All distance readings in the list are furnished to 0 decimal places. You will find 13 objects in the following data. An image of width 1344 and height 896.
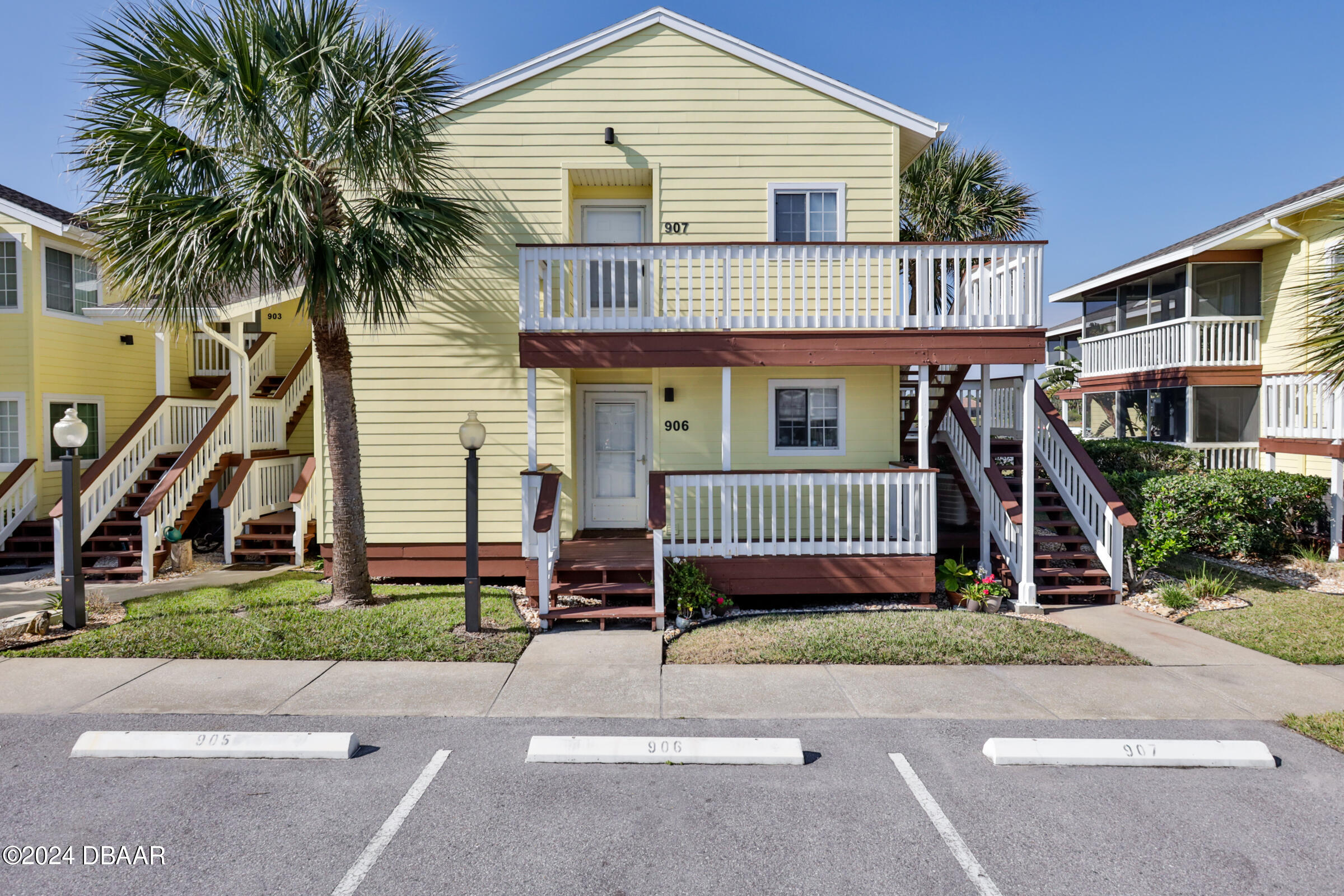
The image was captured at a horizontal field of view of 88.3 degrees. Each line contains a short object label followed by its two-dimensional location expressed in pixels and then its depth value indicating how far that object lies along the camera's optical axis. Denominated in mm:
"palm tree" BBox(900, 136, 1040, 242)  14523
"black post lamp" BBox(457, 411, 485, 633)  7164
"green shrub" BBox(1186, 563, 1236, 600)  8586
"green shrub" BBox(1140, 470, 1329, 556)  10125
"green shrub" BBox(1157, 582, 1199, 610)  8203
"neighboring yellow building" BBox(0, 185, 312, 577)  11242
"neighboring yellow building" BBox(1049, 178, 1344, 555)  11711
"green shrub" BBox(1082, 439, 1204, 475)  12320
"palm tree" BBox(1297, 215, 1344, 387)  6906
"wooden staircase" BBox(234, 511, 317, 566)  10930
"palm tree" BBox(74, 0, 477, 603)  6898
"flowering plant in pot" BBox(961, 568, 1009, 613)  8320
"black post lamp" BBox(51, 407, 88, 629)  7297
